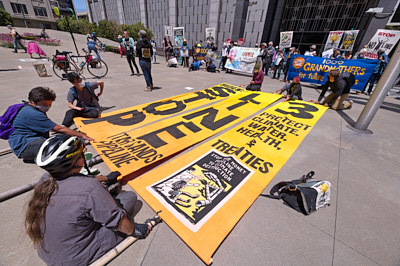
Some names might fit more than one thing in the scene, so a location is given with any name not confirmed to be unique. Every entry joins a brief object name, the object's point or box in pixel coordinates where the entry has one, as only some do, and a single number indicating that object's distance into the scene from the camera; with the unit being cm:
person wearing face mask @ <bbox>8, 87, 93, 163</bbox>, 233
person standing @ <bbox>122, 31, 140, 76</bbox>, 878
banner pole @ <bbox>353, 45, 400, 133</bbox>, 400
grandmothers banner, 782
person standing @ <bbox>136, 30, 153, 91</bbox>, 662
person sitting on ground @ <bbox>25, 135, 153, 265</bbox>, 115
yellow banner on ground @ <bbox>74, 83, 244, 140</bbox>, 395
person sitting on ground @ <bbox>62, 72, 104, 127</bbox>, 397
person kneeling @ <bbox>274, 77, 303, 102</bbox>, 642
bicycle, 789
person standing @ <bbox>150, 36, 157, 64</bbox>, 1495
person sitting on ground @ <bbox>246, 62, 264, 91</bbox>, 734
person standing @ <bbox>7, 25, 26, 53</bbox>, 1365
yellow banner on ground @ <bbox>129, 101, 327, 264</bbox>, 197
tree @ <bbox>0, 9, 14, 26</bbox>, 3394
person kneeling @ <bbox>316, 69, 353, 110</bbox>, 583
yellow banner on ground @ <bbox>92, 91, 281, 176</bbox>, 300
